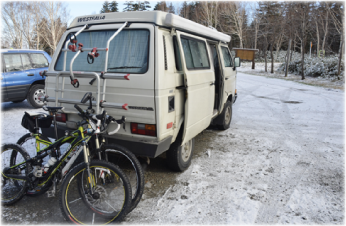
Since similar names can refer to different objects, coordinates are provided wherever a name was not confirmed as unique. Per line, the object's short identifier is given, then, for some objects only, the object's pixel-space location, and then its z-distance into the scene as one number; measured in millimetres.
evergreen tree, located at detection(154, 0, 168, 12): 62731
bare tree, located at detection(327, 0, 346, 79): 14930
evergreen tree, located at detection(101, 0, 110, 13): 64800
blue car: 7816
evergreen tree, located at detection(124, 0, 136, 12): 56484
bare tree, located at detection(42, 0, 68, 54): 27812
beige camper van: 3266
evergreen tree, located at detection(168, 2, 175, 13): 62406
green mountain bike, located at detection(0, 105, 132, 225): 2744
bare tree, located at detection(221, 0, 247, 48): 39531
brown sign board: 31119
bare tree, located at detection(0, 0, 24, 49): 27188
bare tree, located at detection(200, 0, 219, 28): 43594
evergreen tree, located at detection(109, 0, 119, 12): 59719
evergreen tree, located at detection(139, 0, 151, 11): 52862
